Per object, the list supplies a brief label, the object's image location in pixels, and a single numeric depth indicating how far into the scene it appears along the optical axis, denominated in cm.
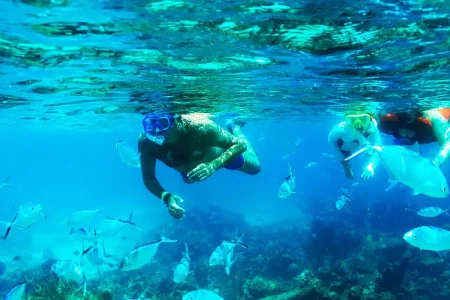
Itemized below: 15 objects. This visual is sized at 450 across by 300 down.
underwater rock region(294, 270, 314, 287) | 1295
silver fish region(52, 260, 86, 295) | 1034
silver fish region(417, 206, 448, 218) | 1164
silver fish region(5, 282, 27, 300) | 761
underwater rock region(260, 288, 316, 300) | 1197
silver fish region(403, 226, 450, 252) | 764
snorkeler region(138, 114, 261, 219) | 736
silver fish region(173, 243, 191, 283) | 1004
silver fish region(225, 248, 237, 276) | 1052
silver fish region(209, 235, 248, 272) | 1042
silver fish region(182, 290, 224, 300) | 790
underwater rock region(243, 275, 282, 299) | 1478
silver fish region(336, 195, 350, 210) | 1234
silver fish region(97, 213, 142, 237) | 1045
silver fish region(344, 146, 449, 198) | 578
